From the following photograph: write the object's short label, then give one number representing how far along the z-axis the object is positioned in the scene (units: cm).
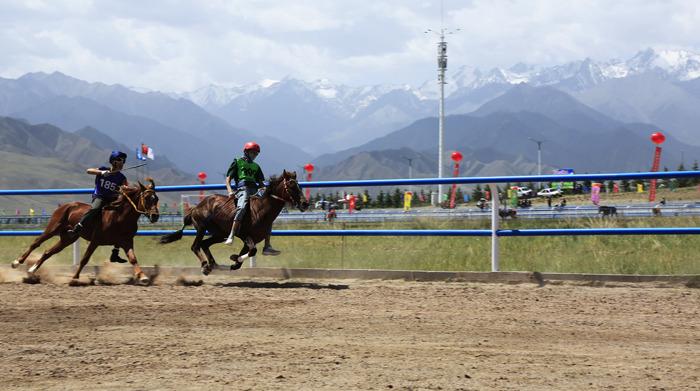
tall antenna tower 8034
